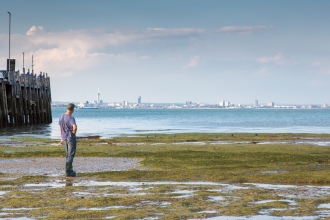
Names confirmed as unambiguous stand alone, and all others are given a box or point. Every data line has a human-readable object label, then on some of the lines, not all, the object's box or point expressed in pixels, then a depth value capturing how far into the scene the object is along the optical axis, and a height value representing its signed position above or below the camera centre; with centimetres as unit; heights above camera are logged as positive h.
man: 1758 -77
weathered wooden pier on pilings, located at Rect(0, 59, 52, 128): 6159 +114
